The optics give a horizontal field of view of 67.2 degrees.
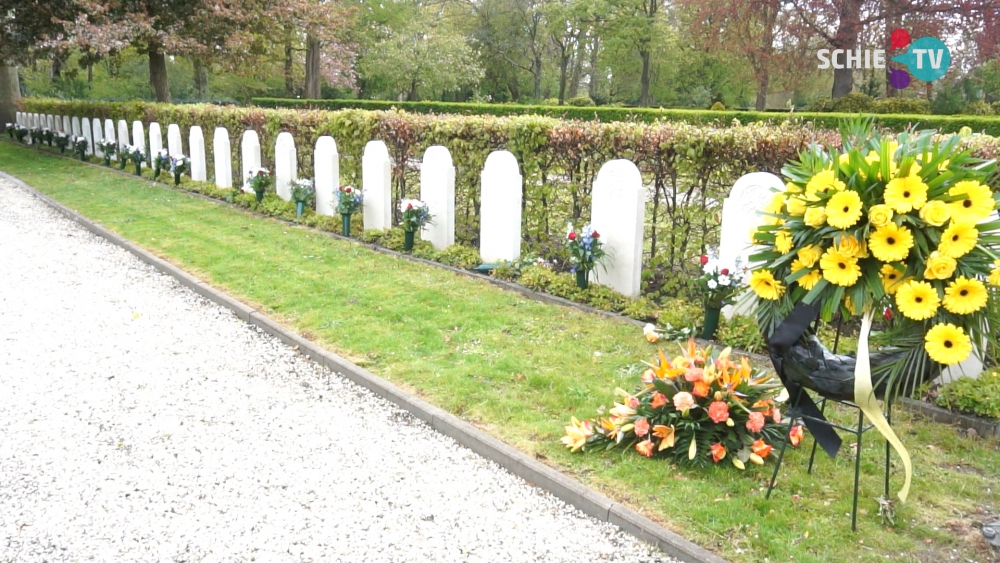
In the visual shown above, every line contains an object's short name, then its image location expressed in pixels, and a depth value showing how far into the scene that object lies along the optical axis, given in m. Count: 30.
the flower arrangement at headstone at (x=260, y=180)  11.56
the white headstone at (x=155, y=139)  15.58
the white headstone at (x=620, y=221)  6.43
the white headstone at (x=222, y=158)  13.22
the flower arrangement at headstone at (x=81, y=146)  19.06
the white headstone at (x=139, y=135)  16.30
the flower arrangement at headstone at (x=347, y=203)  9.55
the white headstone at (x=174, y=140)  14.70
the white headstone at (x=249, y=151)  12.24
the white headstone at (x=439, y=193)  8.40
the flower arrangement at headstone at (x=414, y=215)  8.48
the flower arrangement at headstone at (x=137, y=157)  15.86
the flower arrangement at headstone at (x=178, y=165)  14.17
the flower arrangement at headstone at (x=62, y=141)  20.64
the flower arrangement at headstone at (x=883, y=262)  2.90
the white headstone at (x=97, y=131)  18.97
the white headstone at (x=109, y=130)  17.80
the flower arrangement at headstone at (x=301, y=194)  10.66
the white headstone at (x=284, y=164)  11.41
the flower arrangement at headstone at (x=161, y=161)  14.79
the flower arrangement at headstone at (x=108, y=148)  17.44
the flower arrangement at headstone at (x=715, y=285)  5.53
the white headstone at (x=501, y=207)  7.59
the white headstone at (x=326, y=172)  10.27
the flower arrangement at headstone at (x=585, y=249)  6.57
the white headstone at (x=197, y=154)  14.23
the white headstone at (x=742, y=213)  5.59
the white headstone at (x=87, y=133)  19.62
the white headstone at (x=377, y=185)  9.39
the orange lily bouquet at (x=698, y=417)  3.81
